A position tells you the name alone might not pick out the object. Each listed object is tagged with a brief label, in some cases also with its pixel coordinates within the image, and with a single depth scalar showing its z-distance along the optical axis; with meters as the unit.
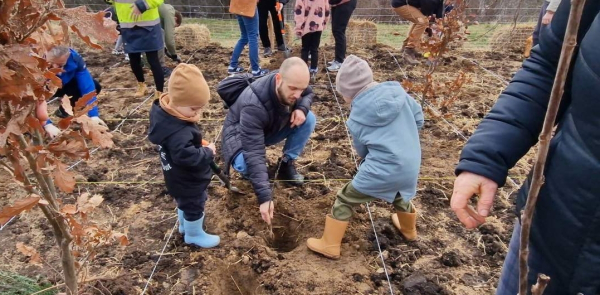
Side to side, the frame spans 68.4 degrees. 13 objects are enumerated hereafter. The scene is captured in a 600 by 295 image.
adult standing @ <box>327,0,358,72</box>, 5.71
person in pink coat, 5.46
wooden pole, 0.56
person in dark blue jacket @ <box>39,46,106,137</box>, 3.54
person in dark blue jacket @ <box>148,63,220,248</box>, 2.26
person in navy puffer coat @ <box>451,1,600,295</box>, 1.06
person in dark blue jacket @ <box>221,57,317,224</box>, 2.58
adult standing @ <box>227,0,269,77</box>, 5.44
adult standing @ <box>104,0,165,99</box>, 4.46
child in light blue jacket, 2.28
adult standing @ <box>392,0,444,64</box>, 5.84
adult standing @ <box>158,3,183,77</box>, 6.34
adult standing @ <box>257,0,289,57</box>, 6.06
